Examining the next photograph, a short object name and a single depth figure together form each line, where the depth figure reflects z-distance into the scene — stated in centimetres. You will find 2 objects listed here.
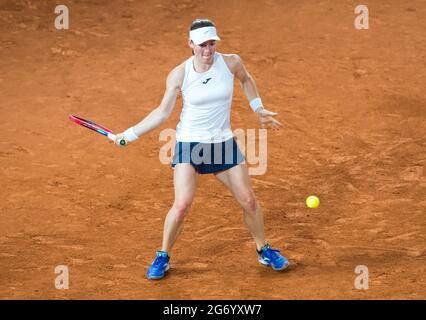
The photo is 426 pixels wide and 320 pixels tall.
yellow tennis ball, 2087
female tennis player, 1823
